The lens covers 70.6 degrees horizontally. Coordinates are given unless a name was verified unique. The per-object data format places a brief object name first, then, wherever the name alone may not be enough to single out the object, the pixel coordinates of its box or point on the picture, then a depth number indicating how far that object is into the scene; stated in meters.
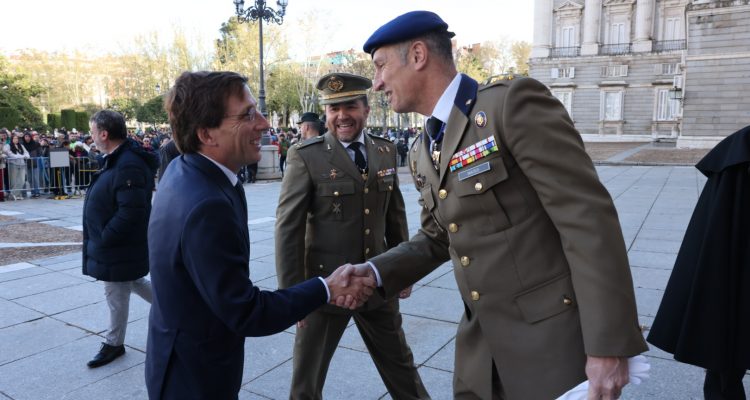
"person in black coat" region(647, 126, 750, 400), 2.83
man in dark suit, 1.78
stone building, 44.69
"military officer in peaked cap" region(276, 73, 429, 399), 3.06
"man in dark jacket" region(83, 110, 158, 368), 4.20
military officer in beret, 1.64
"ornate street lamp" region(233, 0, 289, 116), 19.70
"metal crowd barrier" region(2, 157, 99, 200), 14.09
